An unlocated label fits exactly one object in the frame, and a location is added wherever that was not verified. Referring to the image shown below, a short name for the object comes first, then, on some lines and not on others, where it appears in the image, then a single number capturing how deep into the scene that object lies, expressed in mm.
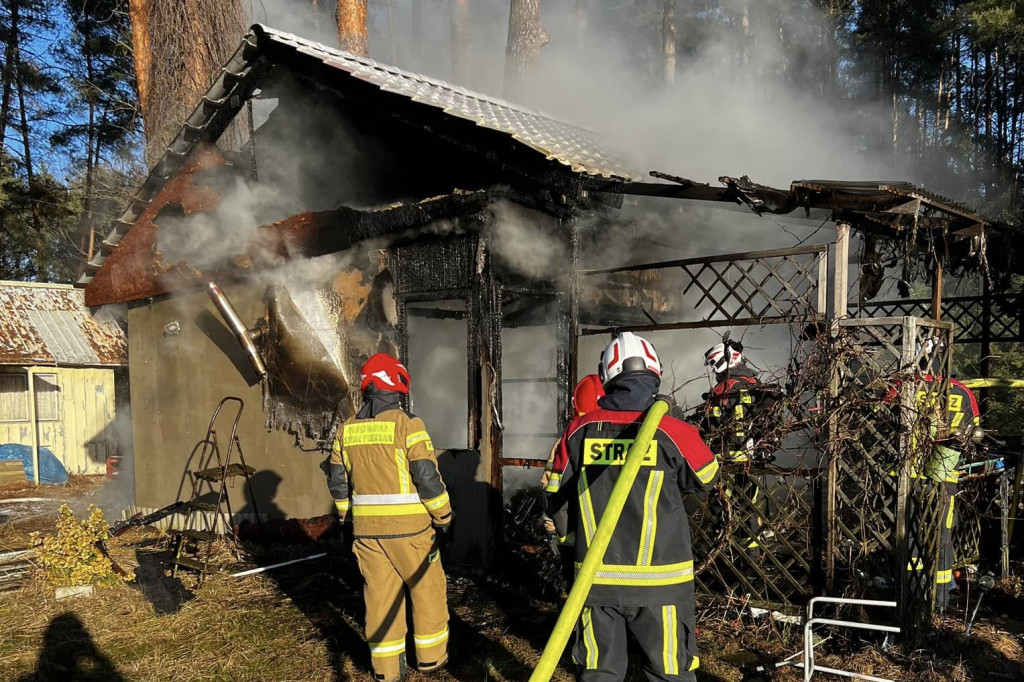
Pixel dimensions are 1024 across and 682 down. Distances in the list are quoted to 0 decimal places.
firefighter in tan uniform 4949
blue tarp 16875
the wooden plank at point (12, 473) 16281
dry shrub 6992
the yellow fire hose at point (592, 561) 2318
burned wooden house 5992
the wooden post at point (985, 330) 11461
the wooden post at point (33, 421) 16953
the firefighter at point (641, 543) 3432
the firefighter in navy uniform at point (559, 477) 3839
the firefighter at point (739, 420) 5656
